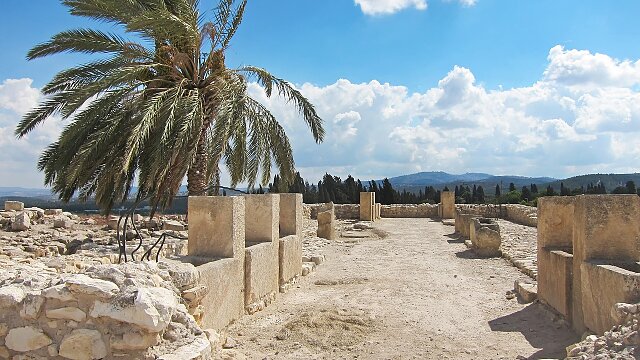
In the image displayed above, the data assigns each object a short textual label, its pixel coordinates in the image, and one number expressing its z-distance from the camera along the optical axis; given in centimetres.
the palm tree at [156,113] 901
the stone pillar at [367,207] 2403
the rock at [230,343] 551
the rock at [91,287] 382
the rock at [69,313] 384
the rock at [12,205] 1669
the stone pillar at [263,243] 727
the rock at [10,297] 390
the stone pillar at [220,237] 631
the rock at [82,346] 379
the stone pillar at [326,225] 1639
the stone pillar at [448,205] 2545
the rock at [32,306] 386
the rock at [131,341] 377
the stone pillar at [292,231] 903
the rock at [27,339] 386
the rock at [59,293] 384
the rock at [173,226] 1512
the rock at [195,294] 487
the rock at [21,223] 1365
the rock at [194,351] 380
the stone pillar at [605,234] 557
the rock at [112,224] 1533
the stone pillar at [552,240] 655
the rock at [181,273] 480
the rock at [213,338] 466
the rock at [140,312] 376
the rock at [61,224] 1480
